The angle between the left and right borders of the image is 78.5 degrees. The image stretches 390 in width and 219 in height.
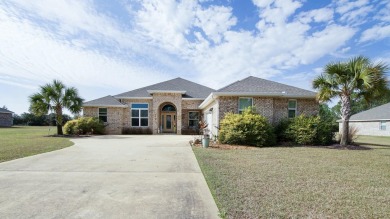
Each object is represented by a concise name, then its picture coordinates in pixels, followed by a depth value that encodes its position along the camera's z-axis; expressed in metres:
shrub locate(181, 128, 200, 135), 26.54
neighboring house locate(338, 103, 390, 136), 31.58
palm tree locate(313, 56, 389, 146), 13.38
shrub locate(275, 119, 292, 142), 15.85
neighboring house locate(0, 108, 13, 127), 51.78
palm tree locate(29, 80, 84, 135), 22.38
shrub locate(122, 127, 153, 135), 26.11
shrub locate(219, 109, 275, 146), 14.12
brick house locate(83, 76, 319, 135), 16.80
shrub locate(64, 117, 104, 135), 23.30
